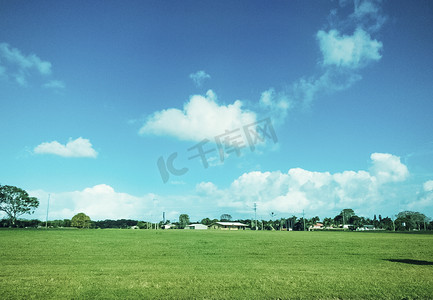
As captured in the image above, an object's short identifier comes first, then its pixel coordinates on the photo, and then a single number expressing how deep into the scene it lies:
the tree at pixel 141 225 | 194.23
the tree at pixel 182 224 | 198.00
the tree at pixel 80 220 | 116.62
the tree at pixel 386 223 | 161.93
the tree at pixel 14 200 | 91.50
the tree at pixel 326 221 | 196.50
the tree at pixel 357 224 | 174.65
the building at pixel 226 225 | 188.95
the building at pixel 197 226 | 193.52
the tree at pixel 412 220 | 148.88
